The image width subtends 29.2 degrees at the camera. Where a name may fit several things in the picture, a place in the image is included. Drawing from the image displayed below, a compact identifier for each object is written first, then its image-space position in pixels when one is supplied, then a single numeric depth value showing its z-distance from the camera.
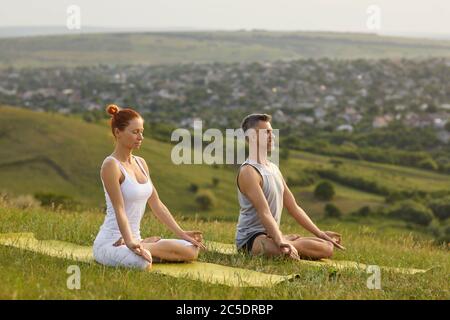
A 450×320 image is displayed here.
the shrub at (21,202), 14.01
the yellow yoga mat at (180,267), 7.22
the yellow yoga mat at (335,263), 8.37
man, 8.70
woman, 7.75
